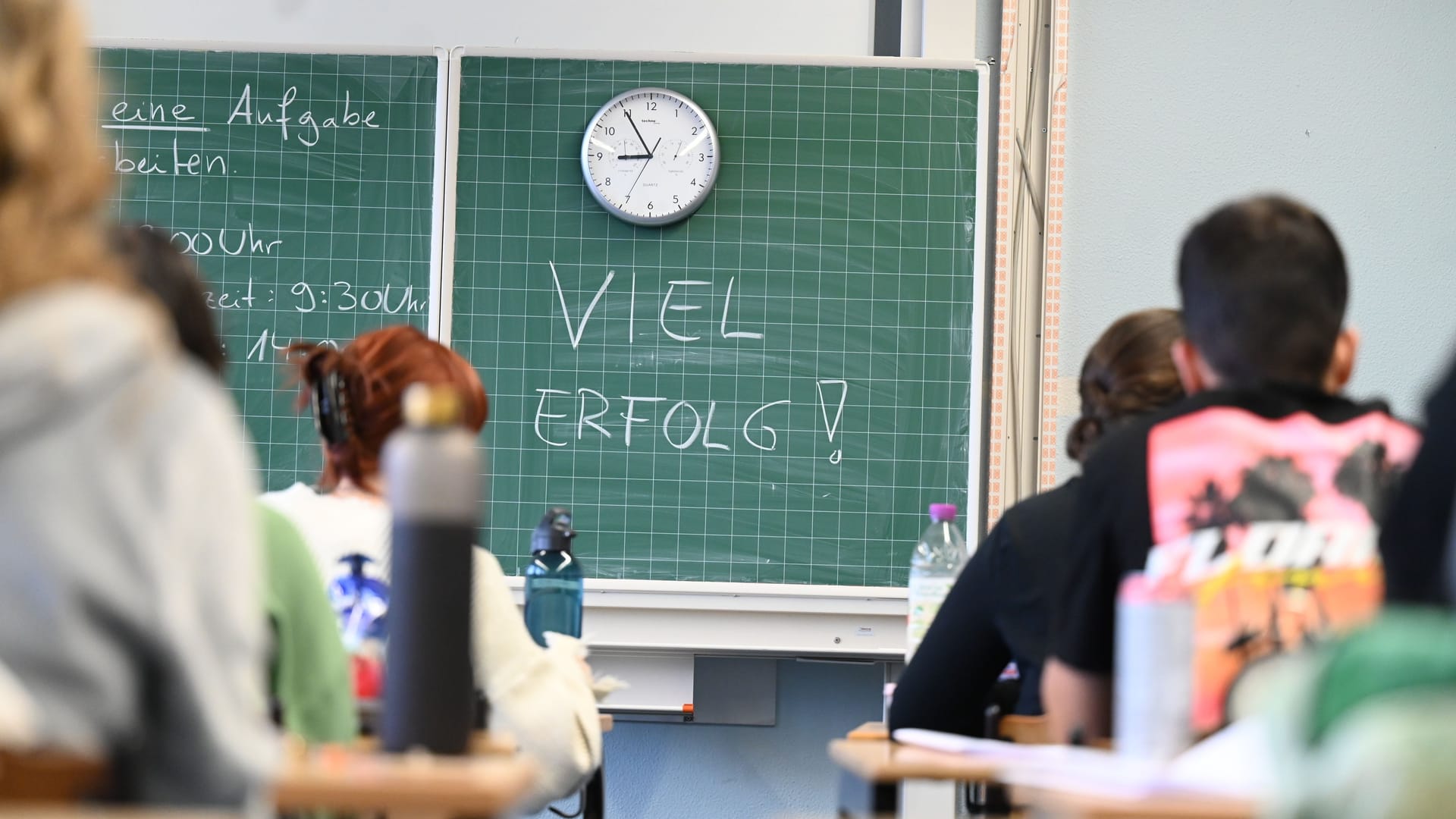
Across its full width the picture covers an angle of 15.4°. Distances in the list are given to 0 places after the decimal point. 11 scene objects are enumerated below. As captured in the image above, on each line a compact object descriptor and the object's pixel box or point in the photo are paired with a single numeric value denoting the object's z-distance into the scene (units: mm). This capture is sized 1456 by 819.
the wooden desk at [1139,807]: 5501
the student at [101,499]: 4694
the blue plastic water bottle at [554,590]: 10756
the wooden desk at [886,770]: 7517
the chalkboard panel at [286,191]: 11361
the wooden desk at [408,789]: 5198
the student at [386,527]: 9987
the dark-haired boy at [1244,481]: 7921
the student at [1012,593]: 9938
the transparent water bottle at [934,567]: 10514
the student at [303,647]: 8763
